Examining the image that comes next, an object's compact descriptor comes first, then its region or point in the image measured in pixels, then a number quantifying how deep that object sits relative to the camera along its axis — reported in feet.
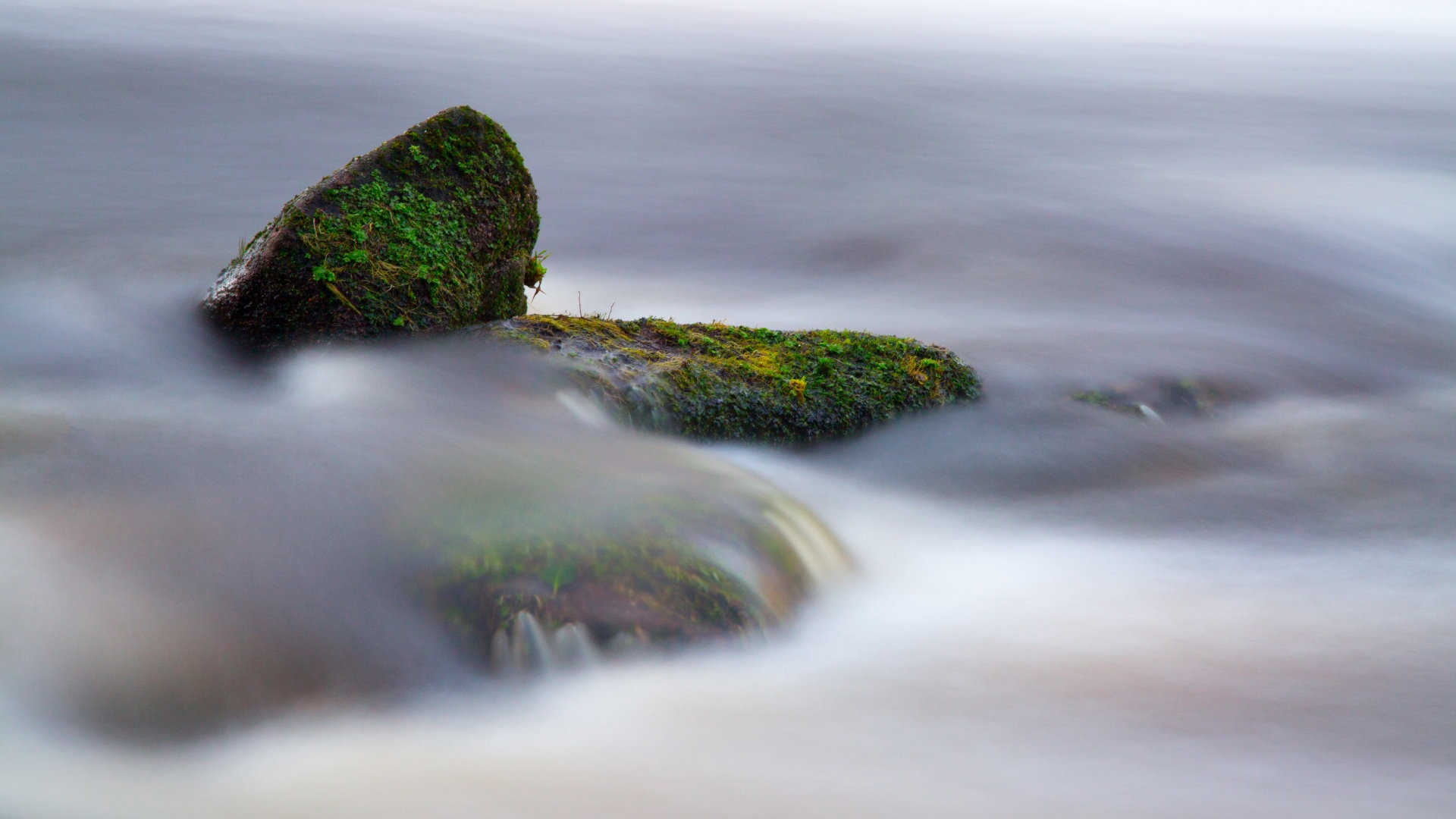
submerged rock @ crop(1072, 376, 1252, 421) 22.41
